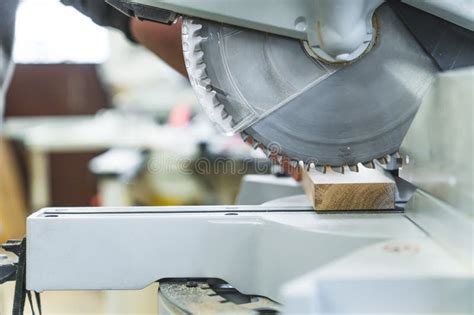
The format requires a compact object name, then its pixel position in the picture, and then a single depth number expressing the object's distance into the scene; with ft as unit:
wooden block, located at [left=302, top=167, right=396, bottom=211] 4.31
